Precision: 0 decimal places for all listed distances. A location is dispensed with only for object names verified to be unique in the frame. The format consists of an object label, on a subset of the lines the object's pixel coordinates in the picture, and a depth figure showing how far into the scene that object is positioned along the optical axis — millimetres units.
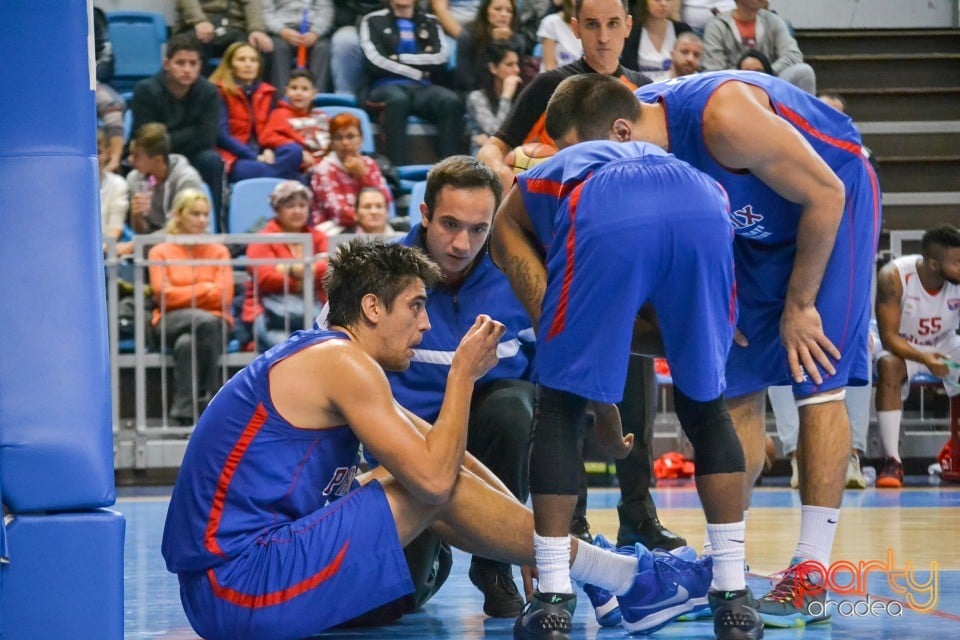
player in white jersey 15727
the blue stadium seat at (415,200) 16562
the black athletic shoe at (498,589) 7102
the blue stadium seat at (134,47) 19562
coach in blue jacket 7250
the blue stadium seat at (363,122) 18094
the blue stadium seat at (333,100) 18969
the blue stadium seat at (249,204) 16734
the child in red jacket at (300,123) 17781
